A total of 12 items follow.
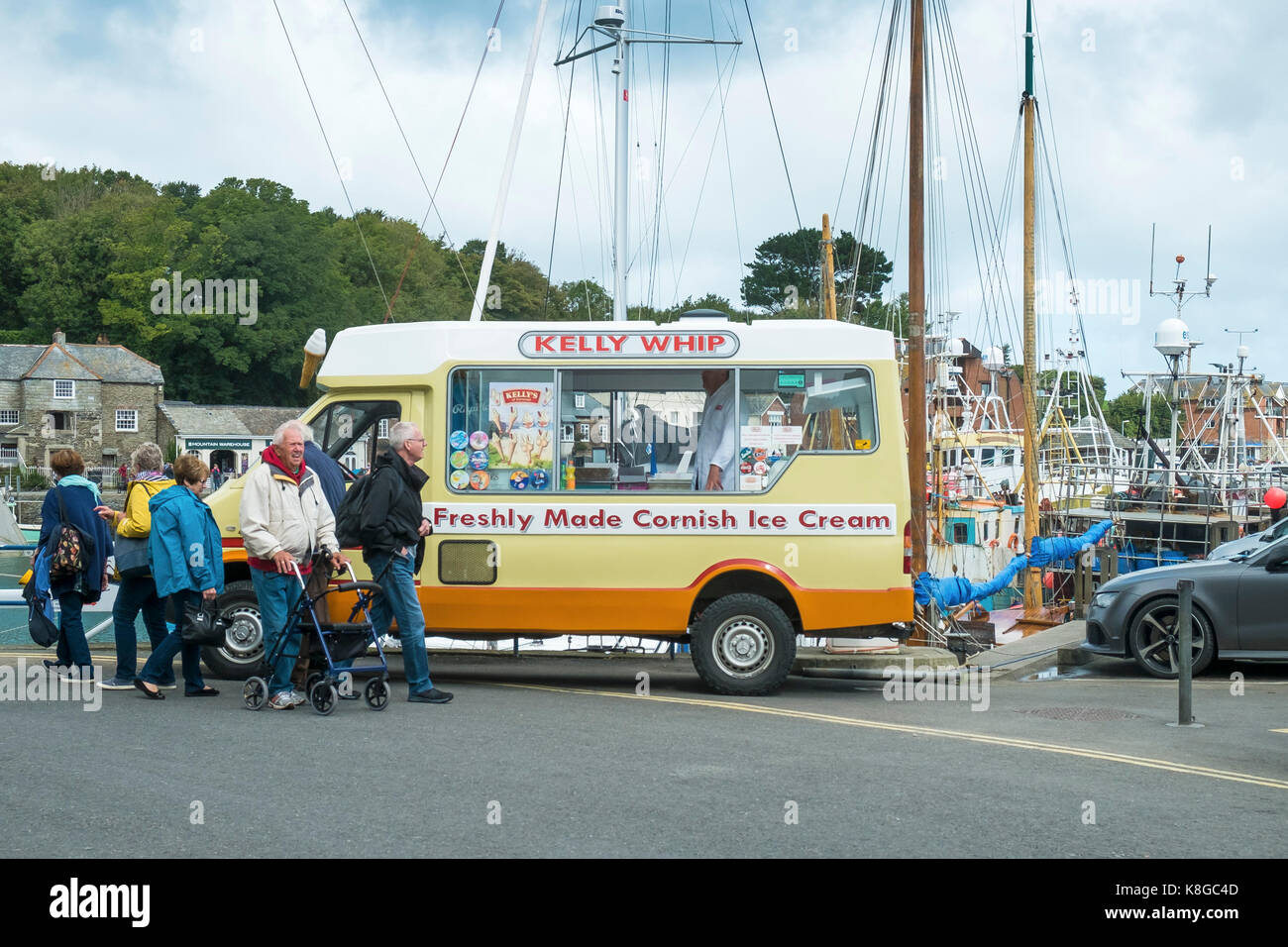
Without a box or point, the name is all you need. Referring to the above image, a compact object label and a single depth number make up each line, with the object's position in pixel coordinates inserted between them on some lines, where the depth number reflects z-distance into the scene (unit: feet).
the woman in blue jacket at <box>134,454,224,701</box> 33.47
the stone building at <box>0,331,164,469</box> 297.94
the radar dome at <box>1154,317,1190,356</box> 99.19
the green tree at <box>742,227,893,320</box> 302.04
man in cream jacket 31.86
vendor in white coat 37.70
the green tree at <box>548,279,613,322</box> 208.54
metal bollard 32.65
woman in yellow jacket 35.24
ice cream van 37.14
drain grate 34.76
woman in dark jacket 36.14
